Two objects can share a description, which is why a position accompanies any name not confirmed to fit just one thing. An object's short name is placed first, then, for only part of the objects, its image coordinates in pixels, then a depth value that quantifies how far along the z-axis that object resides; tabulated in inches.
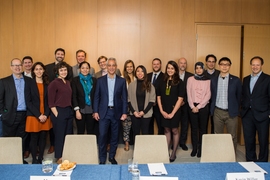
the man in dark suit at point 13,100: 144.6
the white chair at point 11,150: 100.0
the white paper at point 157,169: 80.7
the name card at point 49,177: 71.8
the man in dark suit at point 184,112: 186.4
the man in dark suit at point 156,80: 186.4
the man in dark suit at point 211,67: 185.5
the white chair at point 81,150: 103.1
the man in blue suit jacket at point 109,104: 152.3
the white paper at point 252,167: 83.0
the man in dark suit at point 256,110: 147.7
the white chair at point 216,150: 104.3
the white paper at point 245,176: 72.3
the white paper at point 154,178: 71.6
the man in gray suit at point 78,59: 189.2
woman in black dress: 160.4
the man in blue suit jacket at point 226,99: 153.3
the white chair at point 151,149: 103.7
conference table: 77.7
